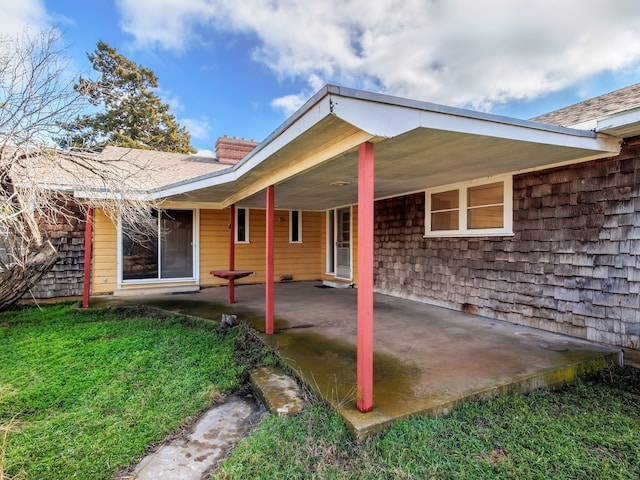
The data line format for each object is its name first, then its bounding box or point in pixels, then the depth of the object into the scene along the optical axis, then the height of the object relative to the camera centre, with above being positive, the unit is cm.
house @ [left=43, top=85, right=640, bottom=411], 238 +56
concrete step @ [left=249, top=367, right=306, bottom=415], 252 -125
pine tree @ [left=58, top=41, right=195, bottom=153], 1950 +776
